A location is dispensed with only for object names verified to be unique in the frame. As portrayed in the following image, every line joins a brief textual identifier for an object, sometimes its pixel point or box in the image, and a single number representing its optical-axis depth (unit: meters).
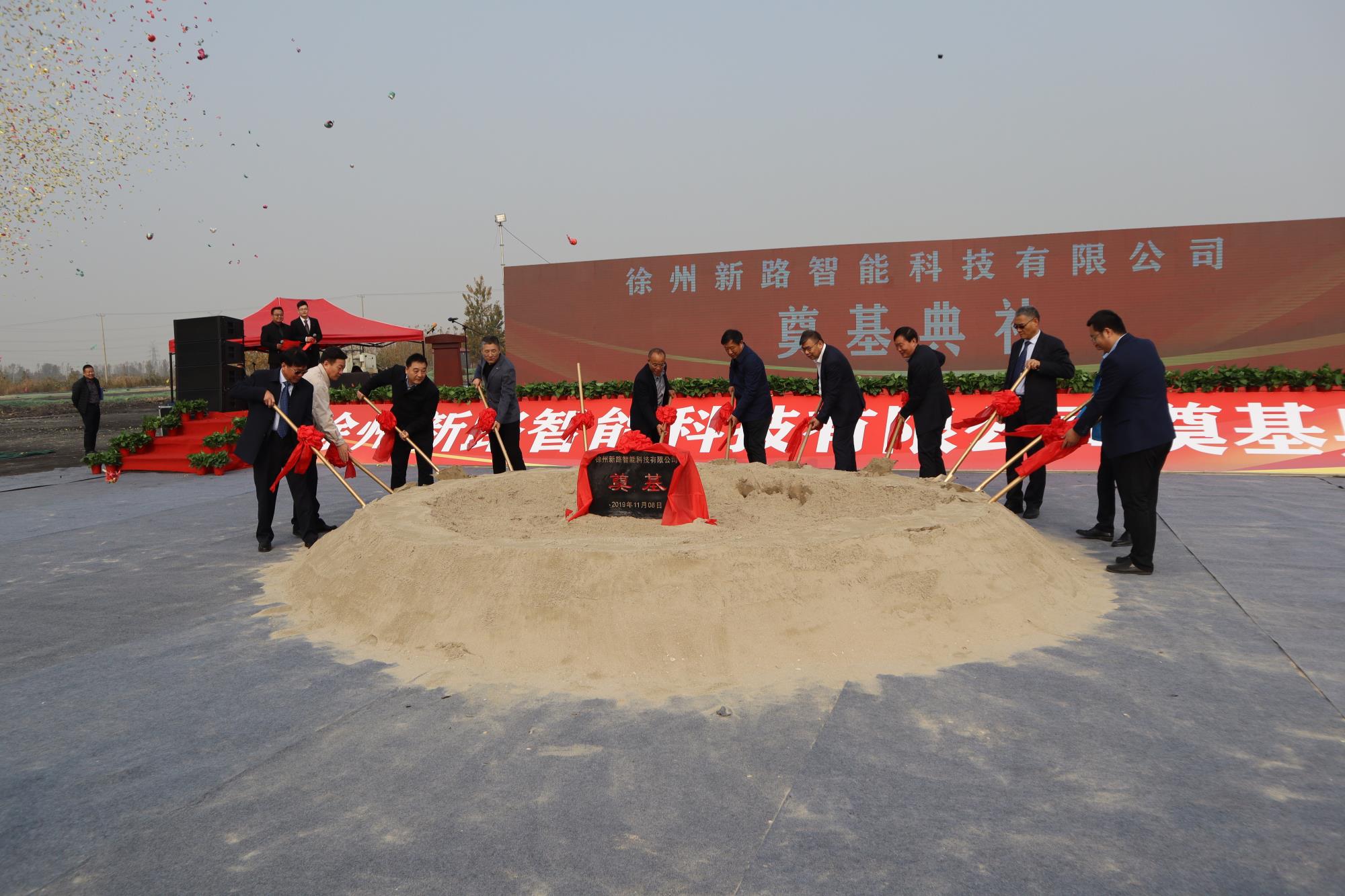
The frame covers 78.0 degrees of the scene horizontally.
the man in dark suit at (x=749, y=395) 7.43
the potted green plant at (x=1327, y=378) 10.18
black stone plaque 5.34
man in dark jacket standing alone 12.58
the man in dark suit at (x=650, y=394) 8.16
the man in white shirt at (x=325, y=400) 6.59
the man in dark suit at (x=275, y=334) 10.76
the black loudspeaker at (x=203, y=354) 12.74
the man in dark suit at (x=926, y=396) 6.88
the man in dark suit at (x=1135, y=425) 5.06
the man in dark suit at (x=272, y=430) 6.40
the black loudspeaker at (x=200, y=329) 12.91
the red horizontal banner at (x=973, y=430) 9.66
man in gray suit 7.56
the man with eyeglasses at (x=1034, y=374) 6.52
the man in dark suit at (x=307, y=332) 10.73
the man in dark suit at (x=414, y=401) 7.23
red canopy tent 17.70
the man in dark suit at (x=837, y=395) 7.12
